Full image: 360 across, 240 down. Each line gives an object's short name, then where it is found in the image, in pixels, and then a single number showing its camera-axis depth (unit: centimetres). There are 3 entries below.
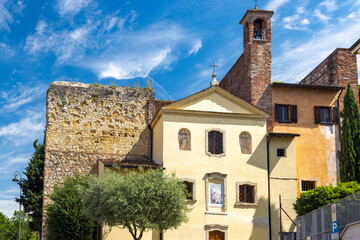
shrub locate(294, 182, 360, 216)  2706
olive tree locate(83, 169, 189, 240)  2569
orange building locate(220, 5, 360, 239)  3172
